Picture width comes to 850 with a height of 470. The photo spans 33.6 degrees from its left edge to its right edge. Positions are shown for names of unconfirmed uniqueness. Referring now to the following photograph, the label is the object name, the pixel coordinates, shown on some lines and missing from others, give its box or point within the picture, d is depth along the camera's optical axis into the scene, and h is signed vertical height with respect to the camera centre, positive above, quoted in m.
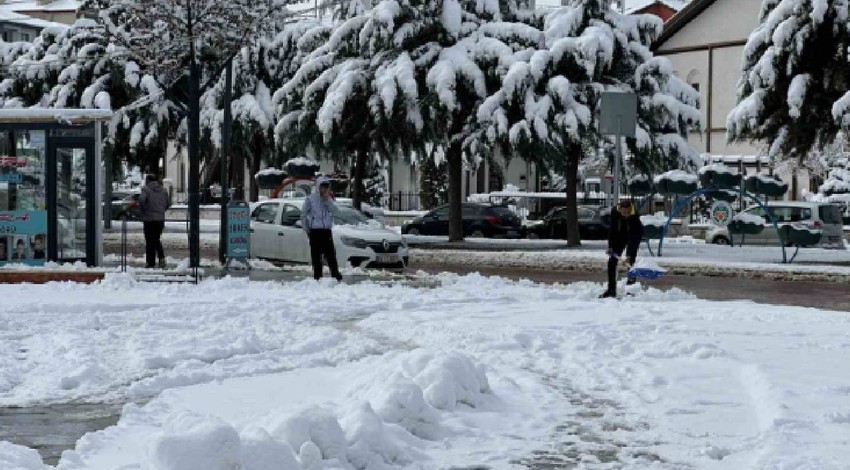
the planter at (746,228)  33.28 -1.03
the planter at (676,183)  32.66 +0.03
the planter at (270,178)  47.84 +0.15
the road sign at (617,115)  23.81 +1.17
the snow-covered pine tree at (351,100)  36.84 +2.24
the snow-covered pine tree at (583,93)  35.69 +2.35
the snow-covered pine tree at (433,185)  63.25 -0.09
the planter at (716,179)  31.80 +0.13
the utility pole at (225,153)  26.12 +0.54
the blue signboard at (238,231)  24.36 -0.85
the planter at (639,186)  33.63 -0.04
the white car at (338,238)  25.00 -1.02
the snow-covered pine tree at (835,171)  53.16 +0.56
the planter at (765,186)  33.03 -0.03
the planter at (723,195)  36.96 -0.29
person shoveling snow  19.05 -0.70
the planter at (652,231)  31.97 -1.07
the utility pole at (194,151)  23.03 +0.53
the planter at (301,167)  45.88 +0.50
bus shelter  21.72 +0.05
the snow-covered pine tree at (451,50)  36.44 +3.54
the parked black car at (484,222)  45.47 -1.28
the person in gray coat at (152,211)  24.03 -0.50
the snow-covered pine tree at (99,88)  48.78 +3.34
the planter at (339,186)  65.99 -0.17
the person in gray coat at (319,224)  21.34 -0.63
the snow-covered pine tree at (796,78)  29.64 +2.29
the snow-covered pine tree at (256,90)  48.16 +3.23
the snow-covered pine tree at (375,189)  65.00 -0.29
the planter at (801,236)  29.62 -1.07
